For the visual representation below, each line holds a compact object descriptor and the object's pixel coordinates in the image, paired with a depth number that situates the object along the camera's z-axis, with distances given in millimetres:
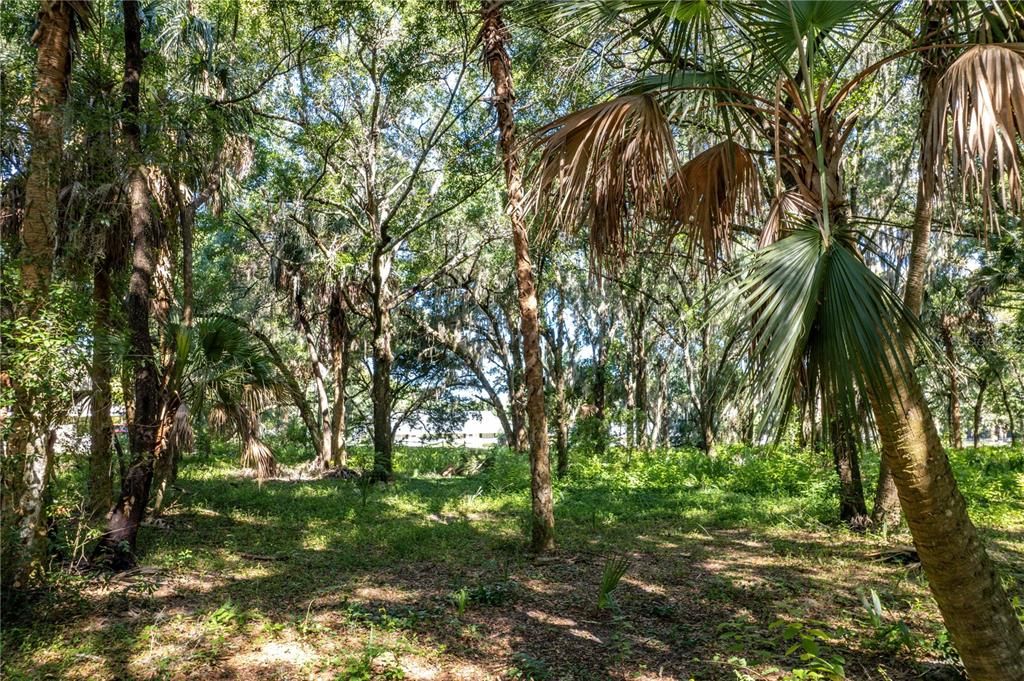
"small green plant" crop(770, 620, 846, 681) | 3455
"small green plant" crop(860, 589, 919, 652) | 4121
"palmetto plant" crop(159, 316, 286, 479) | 6676
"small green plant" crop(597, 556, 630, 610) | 5434
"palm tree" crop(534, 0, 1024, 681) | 2373
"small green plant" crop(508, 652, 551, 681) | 4109
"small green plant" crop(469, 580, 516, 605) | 5727
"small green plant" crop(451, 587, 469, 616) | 5399
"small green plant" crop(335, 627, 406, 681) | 4027
